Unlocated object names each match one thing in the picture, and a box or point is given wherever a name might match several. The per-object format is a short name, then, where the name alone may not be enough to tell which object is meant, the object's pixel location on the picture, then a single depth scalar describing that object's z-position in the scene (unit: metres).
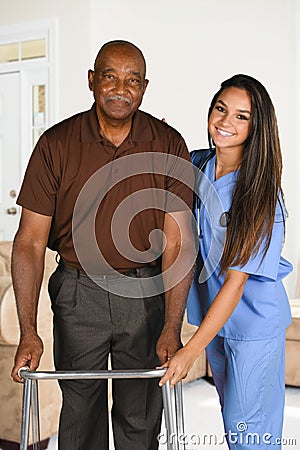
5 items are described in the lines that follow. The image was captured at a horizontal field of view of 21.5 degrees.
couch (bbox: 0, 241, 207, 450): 3.14
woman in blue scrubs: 2.14
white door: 6.14
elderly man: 2.15
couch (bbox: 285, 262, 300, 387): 4.39
